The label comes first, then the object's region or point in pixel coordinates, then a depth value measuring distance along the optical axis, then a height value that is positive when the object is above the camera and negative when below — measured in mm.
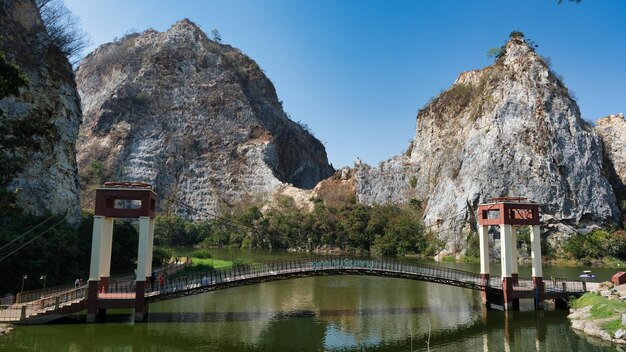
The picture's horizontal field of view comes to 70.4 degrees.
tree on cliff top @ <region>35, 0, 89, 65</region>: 41281 +18850
